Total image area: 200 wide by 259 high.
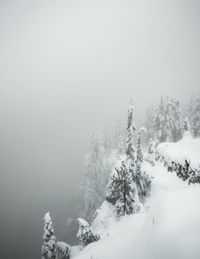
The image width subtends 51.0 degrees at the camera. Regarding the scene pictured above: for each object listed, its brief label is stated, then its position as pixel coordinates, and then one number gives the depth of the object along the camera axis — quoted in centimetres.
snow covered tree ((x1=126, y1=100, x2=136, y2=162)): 2080
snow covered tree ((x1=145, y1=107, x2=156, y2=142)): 5633
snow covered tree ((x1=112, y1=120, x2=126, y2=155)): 6719
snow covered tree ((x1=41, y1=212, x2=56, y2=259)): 1584
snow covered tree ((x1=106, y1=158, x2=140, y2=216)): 1741
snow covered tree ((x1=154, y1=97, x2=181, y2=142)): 4151
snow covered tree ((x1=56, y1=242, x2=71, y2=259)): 1575
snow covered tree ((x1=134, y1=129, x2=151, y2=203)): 2152
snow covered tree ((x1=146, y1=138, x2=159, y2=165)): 2702
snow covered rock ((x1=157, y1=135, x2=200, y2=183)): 1366
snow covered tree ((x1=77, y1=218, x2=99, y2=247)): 1538
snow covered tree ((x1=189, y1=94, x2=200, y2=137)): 4328
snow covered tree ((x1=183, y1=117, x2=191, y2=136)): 3058
